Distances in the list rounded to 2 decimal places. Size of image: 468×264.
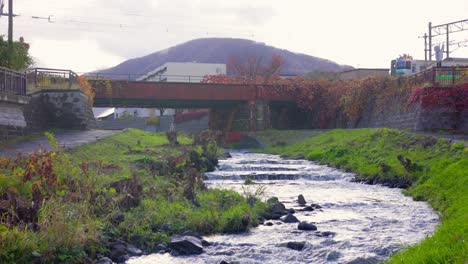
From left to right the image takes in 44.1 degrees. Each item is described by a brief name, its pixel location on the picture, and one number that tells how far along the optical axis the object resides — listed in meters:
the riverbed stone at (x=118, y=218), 10.96
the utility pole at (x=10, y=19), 37.12
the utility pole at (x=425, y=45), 65.62
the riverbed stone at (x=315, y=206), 14.73
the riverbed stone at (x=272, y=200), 14.23
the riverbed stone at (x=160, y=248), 10.23
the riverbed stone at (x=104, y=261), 9.09
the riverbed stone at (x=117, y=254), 9.53
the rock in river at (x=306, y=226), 11.90
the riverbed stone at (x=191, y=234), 10.92
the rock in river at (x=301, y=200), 15.13
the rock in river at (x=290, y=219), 12.74
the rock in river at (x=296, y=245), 10.39
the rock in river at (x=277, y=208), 13.52
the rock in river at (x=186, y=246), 10.12
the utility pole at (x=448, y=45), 60.75
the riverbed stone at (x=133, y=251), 9.92
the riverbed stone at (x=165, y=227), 11.17
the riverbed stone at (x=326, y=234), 11.36
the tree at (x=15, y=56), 27.49
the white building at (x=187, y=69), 92.12
